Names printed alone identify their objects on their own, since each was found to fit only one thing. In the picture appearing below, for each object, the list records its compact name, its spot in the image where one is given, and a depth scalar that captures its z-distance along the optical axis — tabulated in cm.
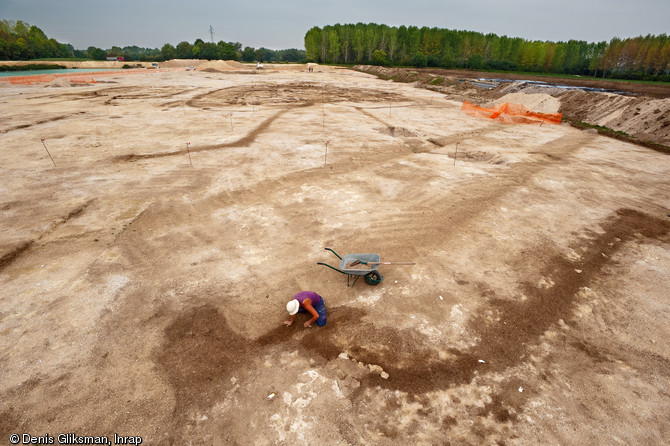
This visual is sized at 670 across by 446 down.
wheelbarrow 676
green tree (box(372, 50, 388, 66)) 9244
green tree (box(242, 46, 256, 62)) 12200
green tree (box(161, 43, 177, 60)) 11504
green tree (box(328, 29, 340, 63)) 10312
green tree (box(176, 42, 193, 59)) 11762
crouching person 558
